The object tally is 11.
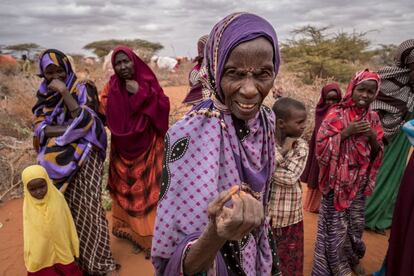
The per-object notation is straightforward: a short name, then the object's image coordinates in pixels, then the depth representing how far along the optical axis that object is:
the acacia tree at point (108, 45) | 31.47
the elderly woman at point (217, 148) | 1.15
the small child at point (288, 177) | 2.45
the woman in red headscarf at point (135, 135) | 3.39
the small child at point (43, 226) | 2.73
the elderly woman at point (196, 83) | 3.95
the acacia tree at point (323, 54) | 14.54
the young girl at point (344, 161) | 2.70
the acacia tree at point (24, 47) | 28.55
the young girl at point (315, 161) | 4.15
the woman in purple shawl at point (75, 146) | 2.87
